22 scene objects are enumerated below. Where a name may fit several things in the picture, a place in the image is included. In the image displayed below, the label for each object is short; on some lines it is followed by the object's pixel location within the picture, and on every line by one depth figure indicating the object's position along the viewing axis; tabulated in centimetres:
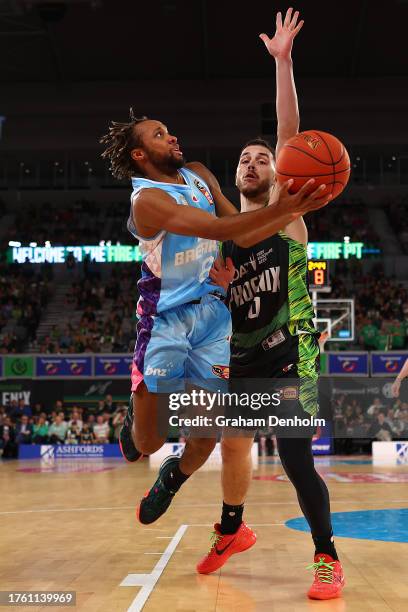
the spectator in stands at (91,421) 2172
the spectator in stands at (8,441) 2195
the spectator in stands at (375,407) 2153
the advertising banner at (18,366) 2336
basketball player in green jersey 463
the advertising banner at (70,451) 2133
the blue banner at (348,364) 2223
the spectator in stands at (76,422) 2148
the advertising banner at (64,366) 2344
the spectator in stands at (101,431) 2139
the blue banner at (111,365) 2328
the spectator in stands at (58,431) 2150
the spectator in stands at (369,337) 2380
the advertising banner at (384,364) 2214
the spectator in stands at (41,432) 2170
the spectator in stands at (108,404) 2231
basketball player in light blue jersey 492
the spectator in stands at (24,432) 2191
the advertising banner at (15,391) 2472
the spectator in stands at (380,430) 2015
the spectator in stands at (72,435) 2147
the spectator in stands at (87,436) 2147
